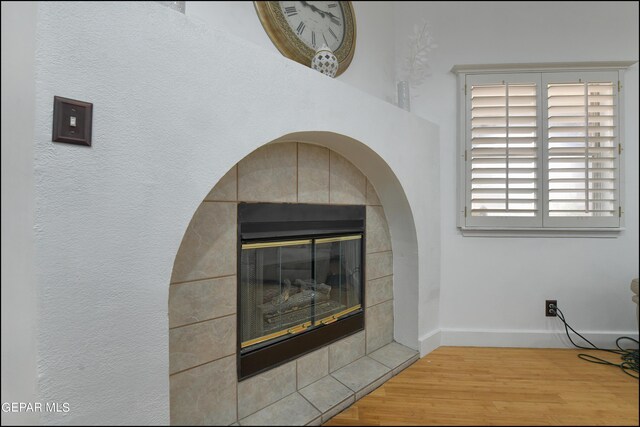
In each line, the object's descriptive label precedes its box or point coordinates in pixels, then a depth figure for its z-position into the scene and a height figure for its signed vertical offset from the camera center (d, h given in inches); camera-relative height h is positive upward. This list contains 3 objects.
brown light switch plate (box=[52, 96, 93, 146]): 24.6 +7.7
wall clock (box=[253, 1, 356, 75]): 52.2 +36.4
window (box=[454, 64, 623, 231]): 72.2 +16.8
